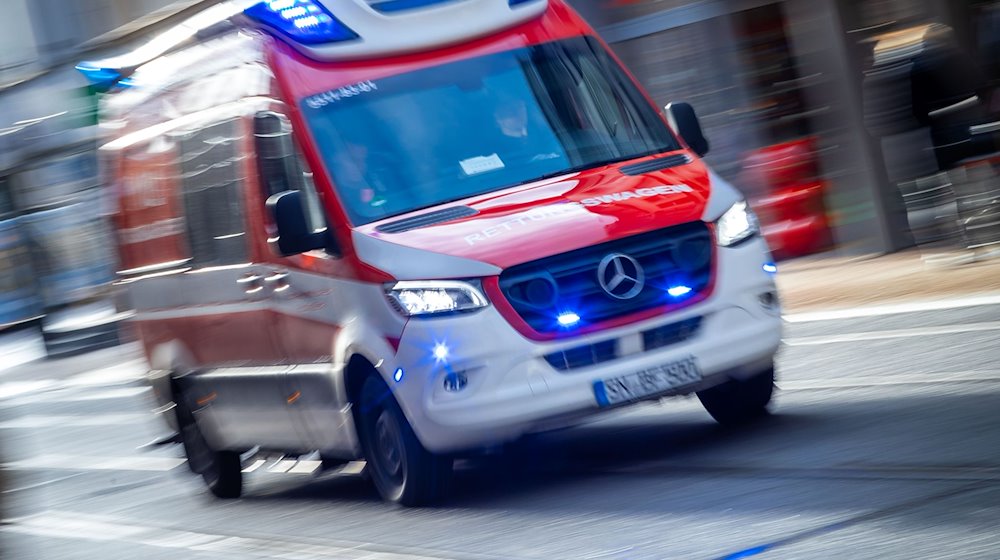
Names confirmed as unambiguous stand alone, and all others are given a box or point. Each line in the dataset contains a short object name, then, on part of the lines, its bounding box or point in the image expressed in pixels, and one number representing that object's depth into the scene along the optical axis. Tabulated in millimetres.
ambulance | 15844
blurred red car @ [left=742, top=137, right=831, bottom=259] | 36000
